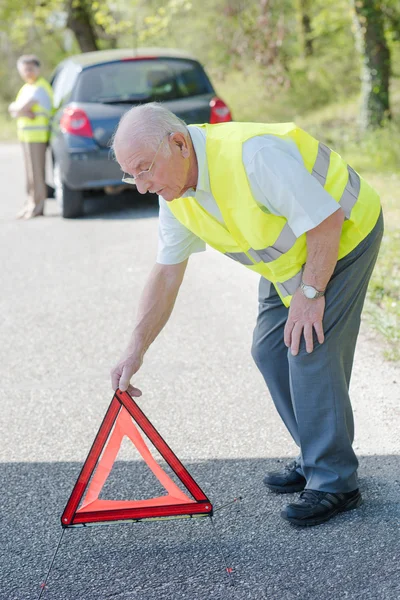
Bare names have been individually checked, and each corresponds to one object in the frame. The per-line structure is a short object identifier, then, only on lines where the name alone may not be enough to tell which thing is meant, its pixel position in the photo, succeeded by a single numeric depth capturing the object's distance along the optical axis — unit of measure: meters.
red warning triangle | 6.27
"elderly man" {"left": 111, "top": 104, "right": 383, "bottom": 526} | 5.60
